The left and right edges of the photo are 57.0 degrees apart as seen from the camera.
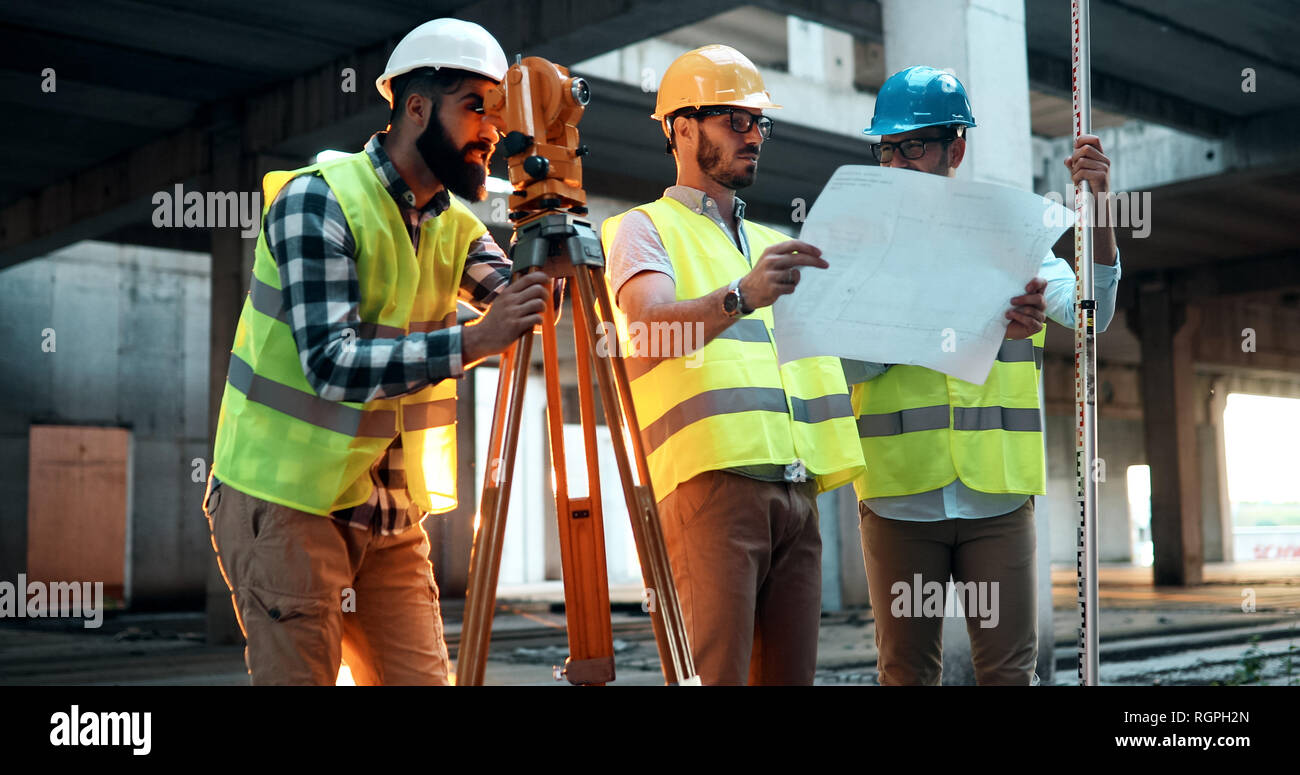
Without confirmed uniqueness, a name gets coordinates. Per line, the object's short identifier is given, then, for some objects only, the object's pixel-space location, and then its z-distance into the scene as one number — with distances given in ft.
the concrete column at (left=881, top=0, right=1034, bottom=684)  22.72
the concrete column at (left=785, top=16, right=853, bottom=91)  41.73
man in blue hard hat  10.37
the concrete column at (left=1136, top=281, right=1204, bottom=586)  69.31
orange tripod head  7.53
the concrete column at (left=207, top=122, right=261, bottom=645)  37.83
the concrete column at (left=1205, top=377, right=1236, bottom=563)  106.63
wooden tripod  7.41
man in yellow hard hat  9.14
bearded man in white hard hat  7.59
